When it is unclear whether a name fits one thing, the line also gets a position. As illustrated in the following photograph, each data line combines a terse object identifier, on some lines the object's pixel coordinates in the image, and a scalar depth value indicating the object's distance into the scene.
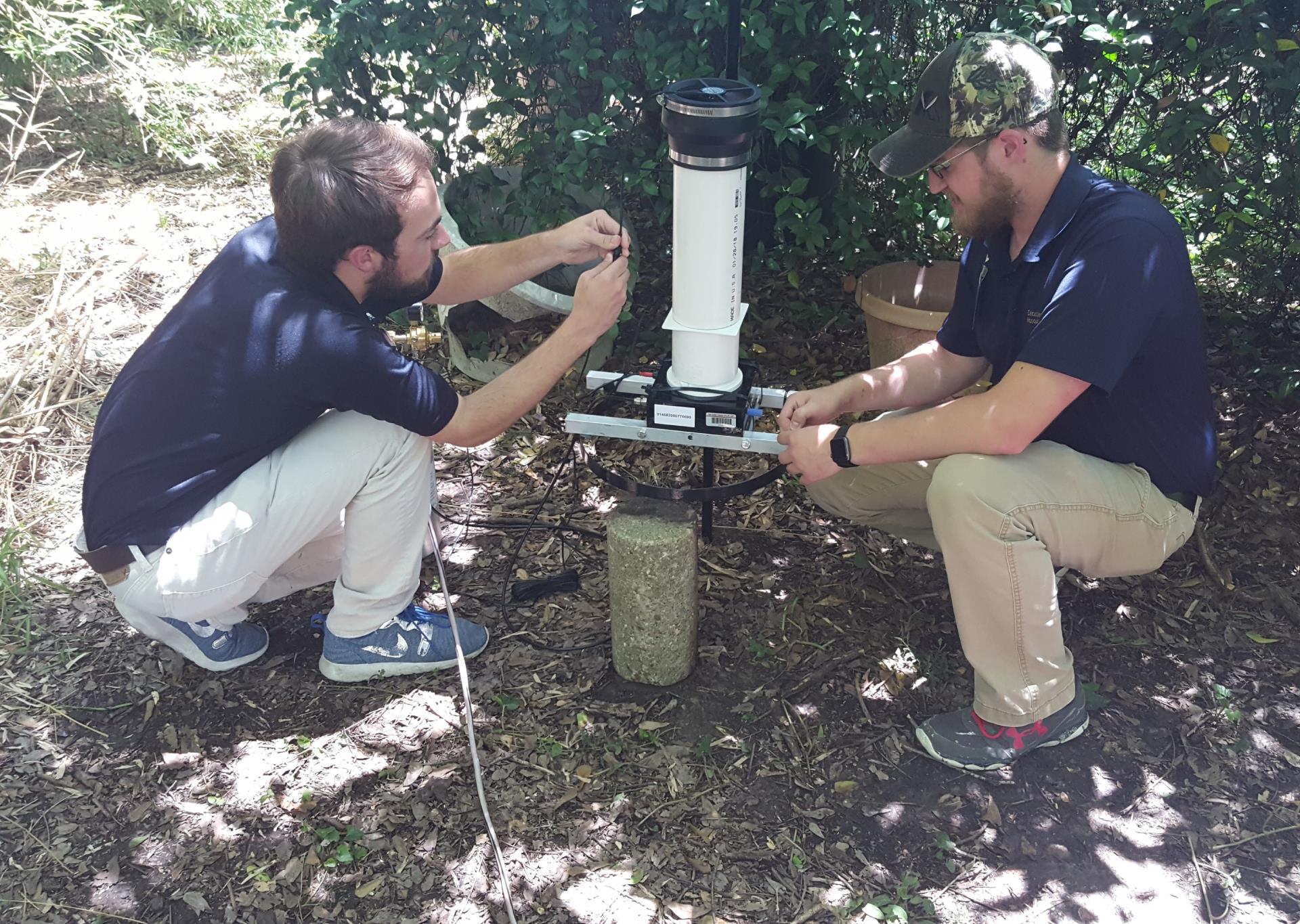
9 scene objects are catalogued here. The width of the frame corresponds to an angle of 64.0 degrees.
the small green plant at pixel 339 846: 2.44
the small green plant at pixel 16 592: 3.19
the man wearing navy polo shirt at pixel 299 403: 2.48
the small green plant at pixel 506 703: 2.85
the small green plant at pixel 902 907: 2.27
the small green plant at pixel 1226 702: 2.76
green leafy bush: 3.25
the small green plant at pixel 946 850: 2.39
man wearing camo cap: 2.30
